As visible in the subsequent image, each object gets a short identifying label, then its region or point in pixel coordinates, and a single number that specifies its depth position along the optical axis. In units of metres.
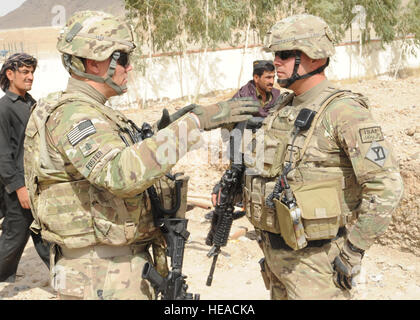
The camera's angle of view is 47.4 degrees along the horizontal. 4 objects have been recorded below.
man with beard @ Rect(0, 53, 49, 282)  4.40
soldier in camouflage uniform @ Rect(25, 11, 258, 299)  2.20
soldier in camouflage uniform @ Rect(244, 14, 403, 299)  2.45
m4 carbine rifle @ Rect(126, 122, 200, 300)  2.47
